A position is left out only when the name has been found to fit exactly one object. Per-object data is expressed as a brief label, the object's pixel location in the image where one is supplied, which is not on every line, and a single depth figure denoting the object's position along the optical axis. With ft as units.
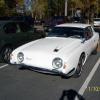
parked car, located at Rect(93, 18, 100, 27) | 55.01
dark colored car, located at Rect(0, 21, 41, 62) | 13.60
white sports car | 9.99
